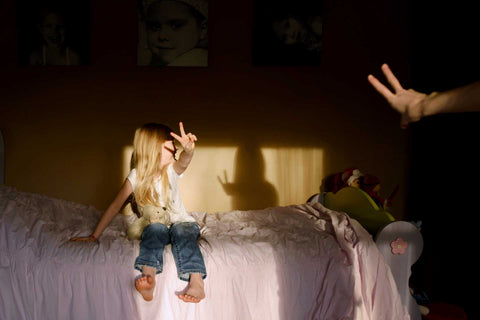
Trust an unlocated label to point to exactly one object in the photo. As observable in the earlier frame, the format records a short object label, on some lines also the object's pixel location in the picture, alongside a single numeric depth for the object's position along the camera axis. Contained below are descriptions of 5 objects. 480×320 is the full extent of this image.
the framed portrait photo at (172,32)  2.82
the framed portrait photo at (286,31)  2.87
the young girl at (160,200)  1.75
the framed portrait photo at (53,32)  2.78
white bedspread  1.72
